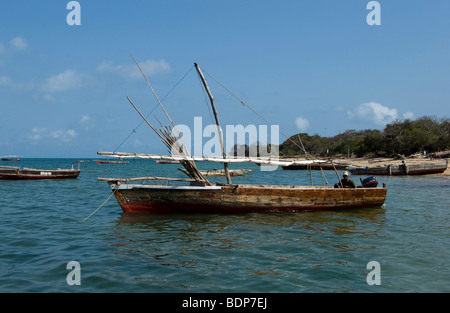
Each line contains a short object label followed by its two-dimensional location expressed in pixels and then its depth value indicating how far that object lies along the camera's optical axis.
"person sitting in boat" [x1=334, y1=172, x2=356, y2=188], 15.61
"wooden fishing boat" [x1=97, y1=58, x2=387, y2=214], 13.59
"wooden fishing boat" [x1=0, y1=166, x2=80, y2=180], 33.28
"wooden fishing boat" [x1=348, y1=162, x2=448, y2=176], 35.59
